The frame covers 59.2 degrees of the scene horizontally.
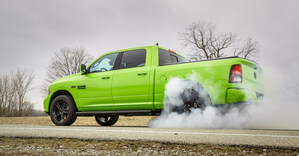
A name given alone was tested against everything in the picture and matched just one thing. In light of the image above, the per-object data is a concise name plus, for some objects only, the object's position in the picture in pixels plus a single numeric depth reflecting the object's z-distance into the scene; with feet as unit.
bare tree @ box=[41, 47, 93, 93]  112.57
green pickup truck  17.53
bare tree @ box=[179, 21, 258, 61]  101.45
